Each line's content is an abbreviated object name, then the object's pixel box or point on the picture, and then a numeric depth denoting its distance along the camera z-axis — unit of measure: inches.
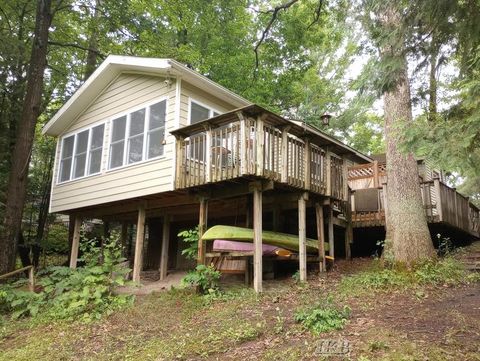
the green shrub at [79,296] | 338.3
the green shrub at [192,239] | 355.3
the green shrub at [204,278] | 335.9
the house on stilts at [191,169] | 347.3
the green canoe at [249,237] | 346.9
